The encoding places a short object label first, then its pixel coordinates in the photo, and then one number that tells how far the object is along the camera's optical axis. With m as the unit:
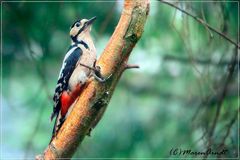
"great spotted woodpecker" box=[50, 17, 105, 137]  7.18
